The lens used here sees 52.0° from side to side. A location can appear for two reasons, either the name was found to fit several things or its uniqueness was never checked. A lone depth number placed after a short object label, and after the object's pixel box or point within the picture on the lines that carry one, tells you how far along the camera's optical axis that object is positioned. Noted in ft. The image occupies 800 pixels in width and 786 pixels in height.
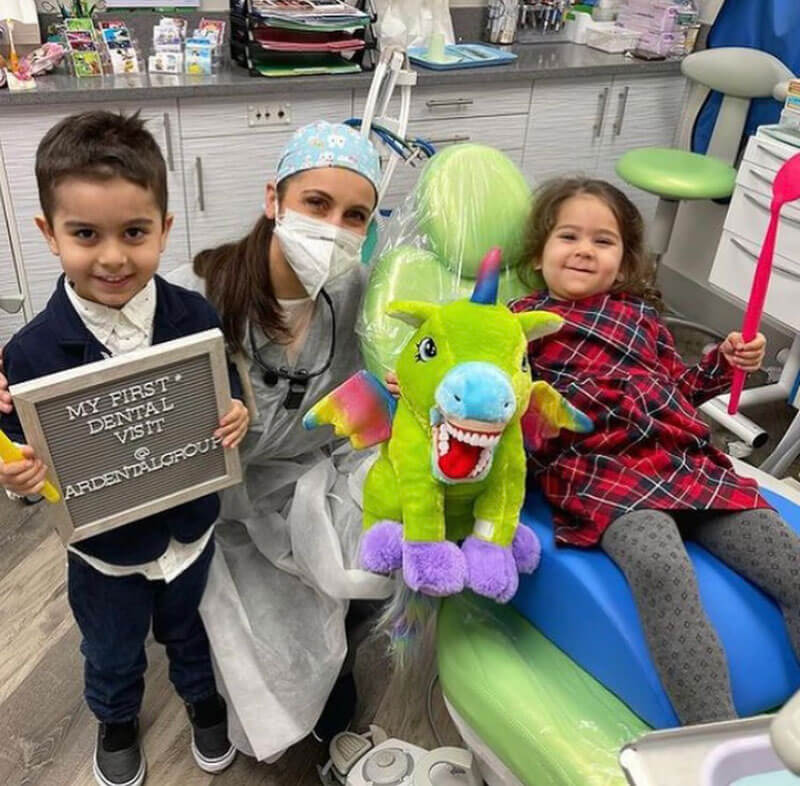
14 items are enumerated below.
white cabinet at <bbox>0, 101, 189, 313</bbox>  7.55
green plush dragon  3.51
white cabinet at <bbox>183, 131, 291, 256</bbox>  8.44
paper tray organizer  8.35
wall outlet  8.43
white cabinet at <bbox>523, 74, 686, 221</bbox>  10.11
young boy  3.43
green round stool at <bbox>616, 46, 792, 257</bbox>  8.76
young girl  3.76
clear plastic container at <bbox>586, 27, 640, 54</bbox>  10.62
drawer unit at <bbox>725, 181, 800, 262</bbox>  7.72
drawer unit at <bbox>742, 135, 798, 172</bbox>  7.74
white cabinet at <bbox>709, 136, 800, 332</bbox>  7.79
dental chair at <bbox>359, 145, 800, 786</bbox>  3.72
